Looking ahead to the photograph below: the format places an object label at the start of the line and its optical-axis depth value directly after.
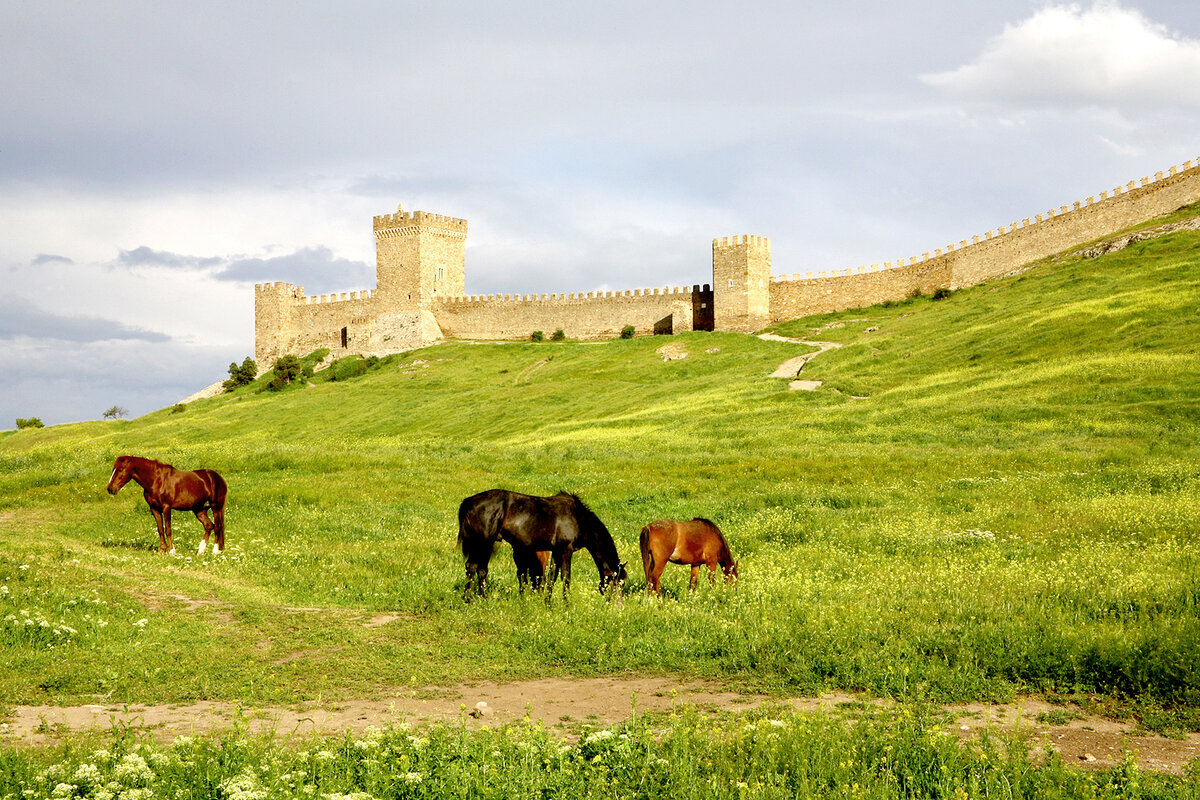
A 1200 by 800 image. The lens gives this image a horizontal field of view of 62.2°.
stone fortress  75.75
